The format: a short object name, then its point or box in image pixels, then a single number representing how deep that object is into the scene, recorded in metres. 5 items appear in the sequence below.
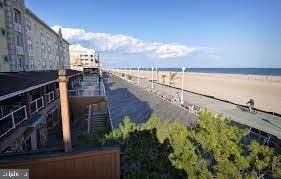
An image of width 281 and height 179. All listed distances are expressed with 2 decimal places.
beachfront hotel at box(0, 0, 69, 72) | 19.11
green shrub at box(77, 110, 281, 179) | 4.84
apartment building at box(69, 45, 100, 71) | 43.79
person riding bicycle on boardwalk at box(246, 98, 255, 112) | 19.18
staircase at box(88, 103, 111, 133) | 13.43
